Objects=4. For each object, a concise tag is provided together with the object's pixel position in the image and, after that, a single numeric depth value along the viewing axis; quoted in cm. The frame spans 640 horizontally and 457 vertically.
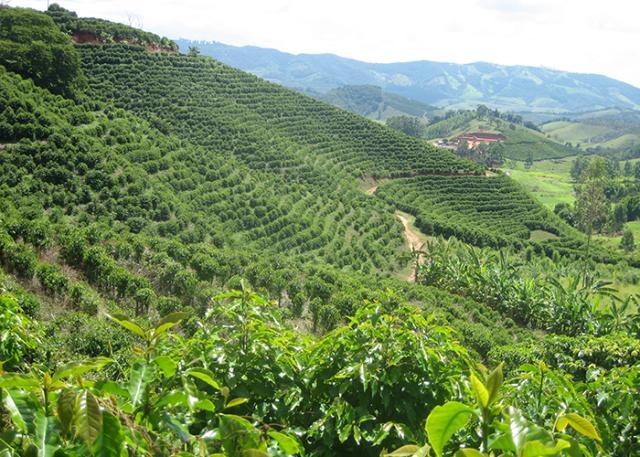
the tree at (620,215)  9408
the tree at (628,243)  7275
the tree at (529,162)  15380
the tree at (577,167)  13688
